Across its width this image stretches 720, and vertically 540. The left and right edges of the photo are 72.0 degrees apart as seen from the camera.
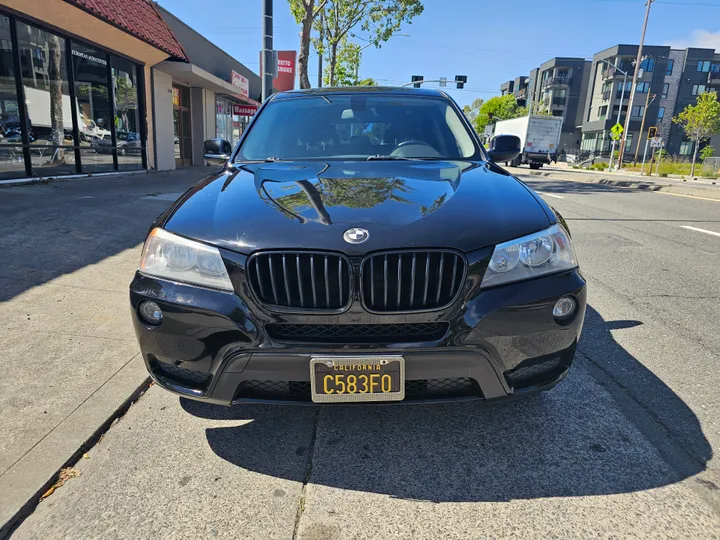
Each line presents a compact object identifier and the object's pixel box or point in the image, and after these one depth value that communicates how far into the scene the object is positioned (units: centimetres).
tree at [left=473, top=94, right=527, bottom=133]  8406
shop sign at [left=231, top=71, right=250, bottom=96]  2237
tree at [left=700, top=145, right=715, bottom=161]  4988
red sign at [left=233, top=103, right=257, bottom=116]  2716
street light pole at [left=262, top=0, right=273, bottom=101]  902
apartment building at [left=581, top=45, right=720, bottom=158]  6297
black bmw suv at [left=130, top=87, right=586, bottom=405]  191
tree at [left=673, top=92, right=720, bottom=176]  4141
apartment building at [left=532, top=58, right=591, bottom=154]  7644
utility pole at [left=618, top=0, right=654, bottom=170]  3844
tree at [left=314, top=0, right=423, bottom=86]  2264
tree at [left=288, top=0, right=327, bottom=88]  1577
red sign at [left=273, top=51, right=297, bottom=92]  1870
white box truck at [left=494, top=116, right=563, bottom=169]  3856
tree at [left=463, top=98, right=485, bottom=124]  10906
